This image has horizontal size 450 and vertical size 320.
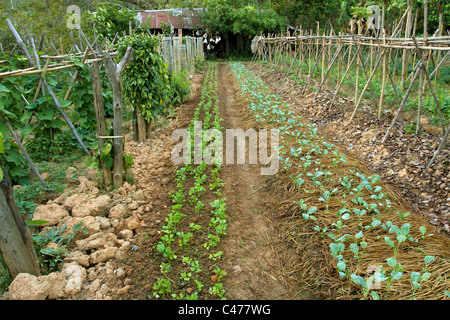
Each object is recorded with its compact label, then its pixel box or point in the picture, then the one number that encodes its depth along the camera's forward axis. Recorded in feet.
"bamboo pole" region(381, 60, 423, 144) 18.47
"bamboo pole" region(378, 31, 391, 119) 21.53
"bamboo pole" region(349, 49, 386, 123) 21.76
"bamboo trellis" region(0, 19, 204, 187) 14.62
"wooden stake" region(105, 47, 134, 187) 15.64
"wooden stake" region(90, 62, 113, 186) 14.69
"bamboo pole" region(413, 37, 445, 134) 17.38
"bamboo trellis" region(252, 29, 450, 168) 18.31
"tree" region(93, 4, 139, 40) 71.72
